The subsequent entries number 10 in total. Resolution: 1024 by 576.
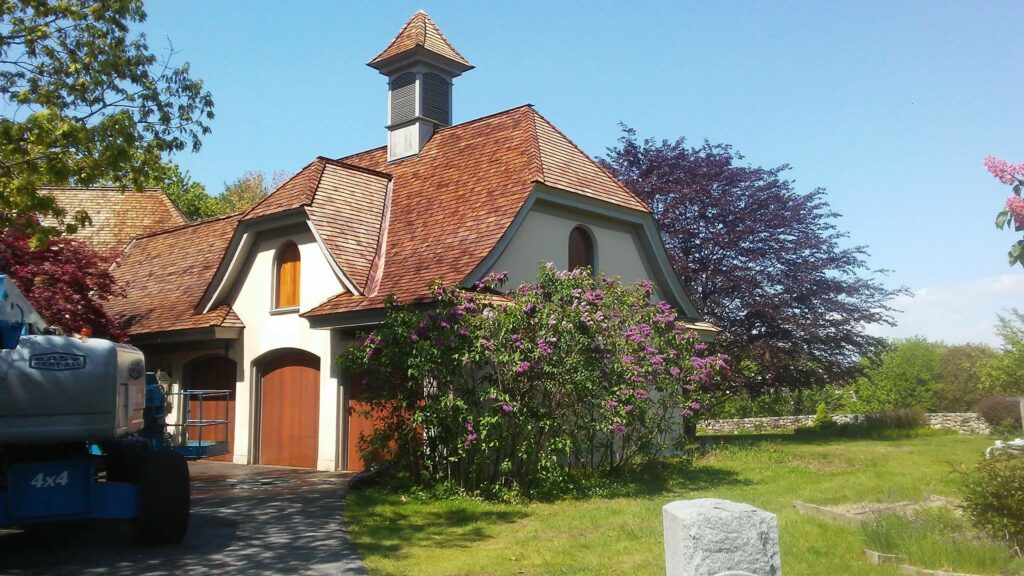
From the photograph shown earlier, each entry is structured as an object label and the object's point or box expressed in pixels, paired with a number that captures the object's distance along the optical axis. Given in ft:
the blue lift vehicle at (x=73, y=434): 24.64
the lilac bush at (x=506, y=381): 40.50
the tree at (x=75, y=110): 37.19
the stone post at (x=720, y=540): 15.80
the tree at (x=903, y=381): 164.76
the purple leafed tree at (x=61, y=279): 53.01
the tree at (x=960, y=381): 147.02
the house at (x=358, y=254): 53.06
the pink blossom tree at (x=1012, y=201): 23.88
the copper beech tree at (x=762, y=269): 83.41
